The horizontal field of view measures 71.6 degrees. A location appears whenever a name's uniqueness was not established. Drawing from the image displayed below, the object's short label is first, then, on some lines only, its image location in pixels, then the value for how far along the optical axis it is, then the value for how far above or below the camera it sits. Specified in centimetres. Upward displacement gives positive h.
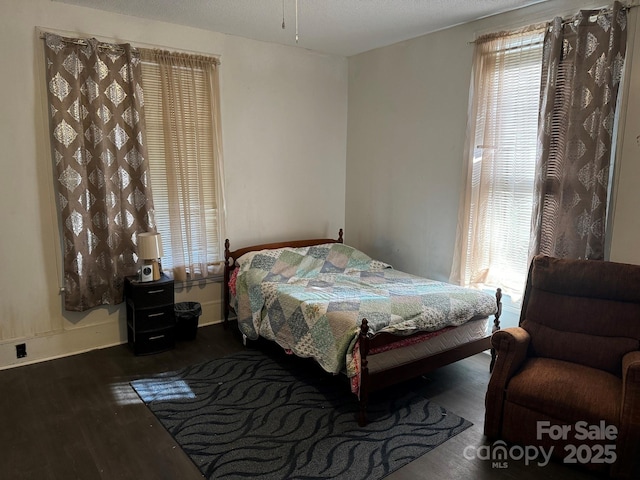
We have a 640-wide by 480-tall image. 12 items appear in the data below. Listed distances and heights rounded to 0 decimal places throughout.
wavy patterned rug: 232 -147
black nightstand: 351 -110
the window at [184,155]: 374 +19
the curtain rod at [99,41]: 323 +105
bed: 269 -91
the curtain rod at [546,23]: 271 +106
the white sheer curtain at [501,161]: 328 +14
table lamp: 351 -60
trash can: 385 -125
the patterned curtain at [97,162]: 329 +11
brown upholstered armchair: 218 -106
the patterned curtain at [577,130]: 279 +31
